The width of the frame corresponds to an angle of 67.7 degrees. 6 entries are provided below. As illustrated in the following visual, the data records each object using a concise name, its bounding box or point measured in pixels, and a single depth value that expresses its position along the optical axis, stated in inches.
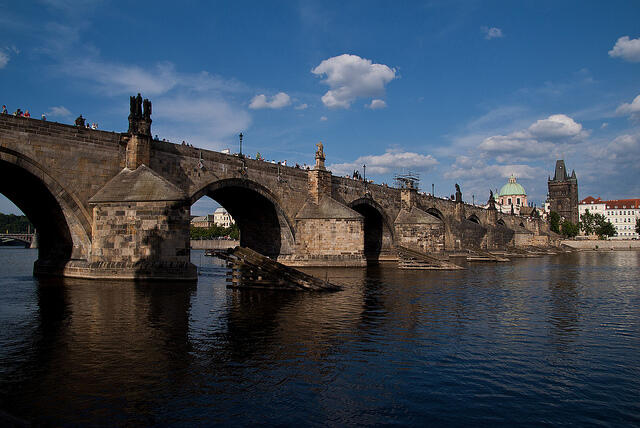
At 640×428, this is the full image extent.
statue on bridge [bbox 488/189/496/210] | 3242.1
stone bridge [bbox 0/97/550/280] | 852.0
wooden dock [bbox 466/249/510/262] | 2095.6
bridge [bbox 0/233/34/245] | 4493.1
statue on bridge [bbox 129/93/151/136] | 943.7
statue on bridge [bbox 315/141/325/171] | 1530.5
